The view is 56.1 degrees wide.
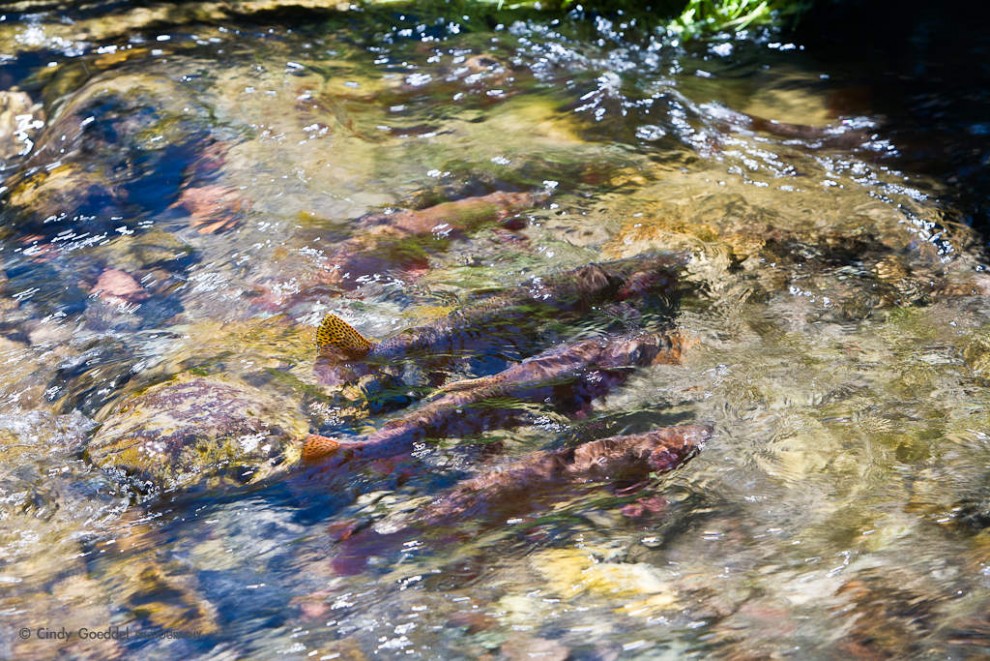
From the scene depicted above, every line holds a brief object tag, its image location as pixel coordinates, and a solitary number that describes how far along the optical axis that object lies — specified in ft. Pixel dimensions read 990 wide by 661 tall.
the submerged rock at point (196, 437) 11.11
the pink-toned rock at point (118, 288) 15.42
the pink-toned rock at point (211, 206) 17.43
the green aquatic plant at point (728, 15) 26.00
